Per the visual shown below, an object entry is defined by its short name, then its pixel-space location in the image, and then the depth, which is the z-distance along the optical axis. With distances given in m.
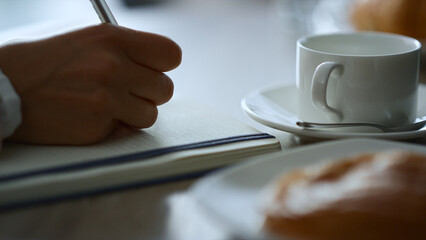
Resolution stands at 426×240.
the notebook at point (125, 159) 0.49
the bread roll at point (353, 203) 0.42
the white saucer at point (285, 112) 0.55
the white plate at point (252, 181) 0.43
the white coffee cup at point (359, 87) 0.57
